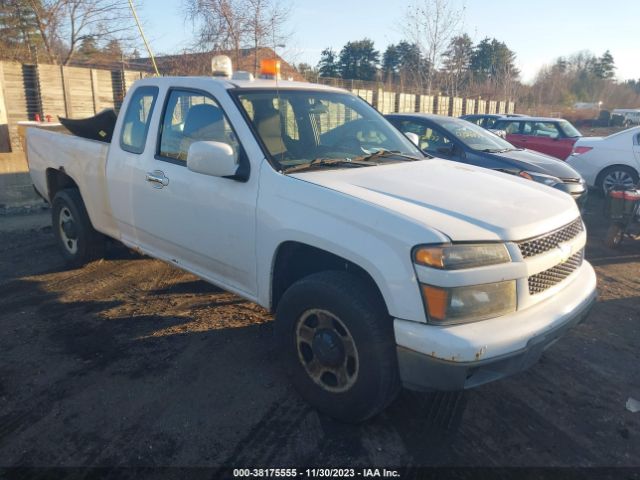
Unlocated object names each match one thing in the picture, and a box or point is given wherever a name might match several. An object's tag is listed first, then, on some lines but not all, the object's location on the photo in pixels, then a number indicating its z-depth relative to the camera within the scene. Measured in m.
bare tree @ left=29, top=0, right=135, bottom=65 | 17.98
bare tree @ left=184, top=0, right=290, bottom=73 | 11.95
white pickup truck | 2.34
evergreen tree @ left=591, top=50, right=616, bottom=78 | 78.01
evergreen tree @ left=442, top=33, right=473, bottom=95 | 18.96
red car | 11.99
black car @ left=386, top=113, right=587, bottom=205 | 7.11
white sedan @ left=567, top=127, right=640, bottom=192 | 9.43
